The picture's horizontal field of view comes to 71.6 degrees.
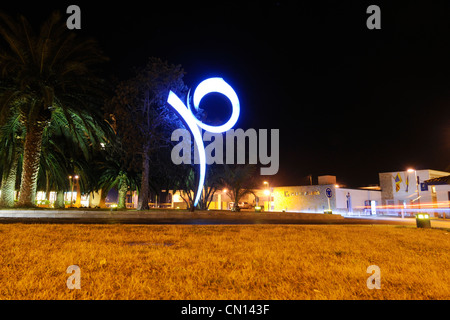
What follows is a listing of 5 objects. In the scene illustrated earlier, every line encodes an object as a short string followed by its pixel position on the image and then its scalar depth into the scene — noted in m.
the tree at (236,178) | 27.64
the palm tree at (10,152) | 18.77
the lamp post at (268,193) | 43.03
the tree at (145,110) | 22.22
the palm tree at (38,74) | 16.91
